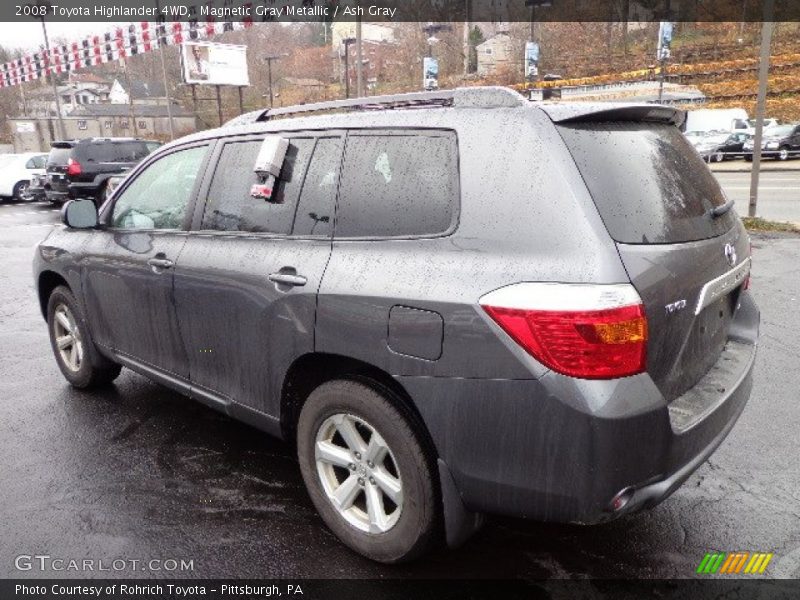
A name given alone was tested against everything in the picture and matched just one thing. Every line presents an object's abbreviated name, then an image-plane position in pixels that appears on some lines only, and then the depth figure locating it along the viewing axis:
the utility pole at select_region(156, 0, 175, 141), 34.75
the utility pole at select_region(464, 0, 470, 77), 75.94
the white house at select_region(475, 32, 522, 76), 75.12
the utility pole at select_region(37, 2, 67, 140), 34.08
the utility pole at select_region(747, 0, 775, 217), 9.84
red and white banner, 35.19
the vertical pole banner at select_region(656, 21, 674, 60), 40.62
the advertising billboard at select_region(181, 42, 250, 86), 51.28
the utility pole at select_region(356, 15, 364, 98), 19.09
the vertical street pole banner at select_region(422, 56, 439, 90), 29.20
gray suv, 2.06
